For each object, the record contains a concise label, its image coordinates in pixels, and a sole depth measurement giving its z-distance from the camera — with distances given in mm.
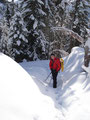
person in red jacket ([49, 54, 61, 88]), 8787
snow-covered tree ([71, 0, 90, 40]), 22103
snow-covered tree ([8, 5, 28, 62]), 17281
